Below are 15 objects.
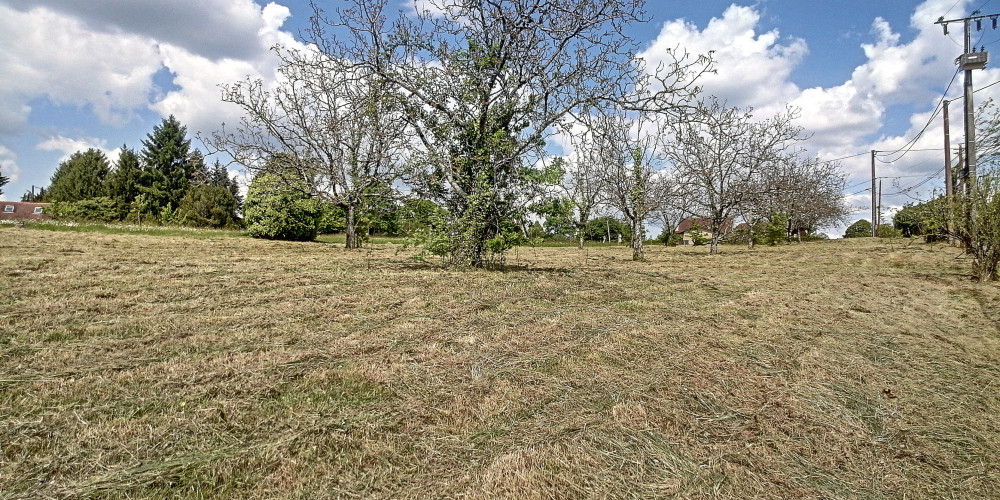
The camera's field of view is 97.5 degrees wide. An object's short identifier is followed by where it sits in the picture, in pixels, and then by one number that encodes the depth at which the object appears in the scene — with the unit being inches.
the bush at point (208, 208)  1305.4
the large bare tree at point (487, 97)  296.4
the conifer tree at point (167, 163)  1544.0
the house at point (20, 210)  1696.6
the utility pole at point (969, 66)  441.7
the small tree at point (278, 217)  773.9
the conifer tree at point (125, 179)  1467.8
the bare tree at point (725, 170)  708.7
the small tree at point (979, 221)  308.7
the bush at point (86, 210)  1108.5
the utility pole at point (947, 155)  719.7
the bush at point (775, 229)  1001.8
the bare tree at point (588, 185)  727.3
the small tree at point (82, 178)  1498.5
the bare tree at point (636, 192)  614.2
